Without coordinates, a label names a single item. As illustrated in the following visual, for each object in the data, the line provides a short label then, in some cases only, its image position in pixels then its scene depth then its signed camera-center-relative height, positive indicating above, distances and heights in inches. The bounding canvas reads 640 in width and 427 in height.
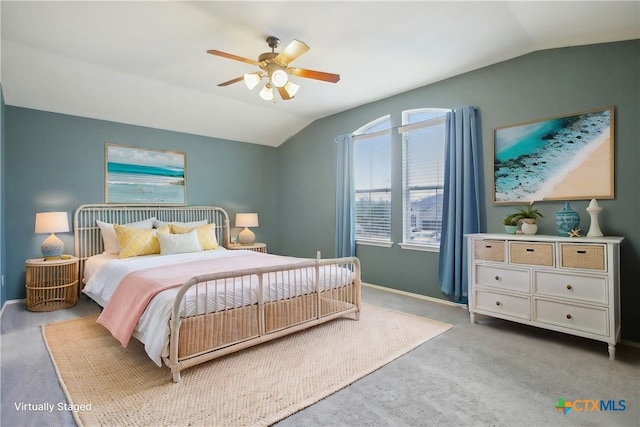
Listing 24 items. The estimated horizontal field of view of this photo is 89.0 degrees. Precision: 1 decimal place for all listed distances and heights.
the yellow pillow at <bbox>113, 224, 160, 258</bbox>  162.9 -13.2
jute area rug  74.5 -44.6
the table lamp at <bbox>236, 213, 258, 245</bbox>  222.1 -5.8
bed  91.0 -27.2
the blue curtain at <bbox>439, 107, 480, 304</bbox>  148.2 +8.0
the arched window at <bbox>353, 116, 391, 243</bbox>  190.2 +21.3
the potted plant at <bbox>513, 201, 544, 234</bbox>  125.8 -1.2
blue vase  116.0 -1.8
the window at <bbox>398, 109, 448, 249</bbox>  166.4 +21.5
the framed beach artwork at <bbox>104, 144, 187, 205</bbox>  185.5 +24.2
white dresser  101.3 -23.3
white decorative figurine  111.3 -1.1
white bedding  90.9 -25.4
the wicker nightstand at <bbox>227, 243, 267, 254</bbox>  215.0 -20.9
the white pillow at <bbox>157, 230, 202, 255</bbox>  169.5 -14.7
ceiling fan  110.1 +51.8
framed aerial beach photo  116.0 +21.9
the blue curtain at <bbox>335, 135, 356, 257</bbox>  202.5 +10.1
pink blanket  100.1 -23.5
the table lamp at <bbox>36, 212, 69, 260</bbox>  151.2 -5.8
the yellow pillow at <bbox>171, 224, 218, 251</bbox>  184.5 -10.2
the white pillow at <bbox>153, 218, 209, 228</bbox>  188.4 -4.5
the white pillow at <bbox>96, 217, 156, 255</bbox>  172.1 -11.4
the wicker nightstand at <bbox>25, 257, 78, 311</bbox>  148.8 -32.3
